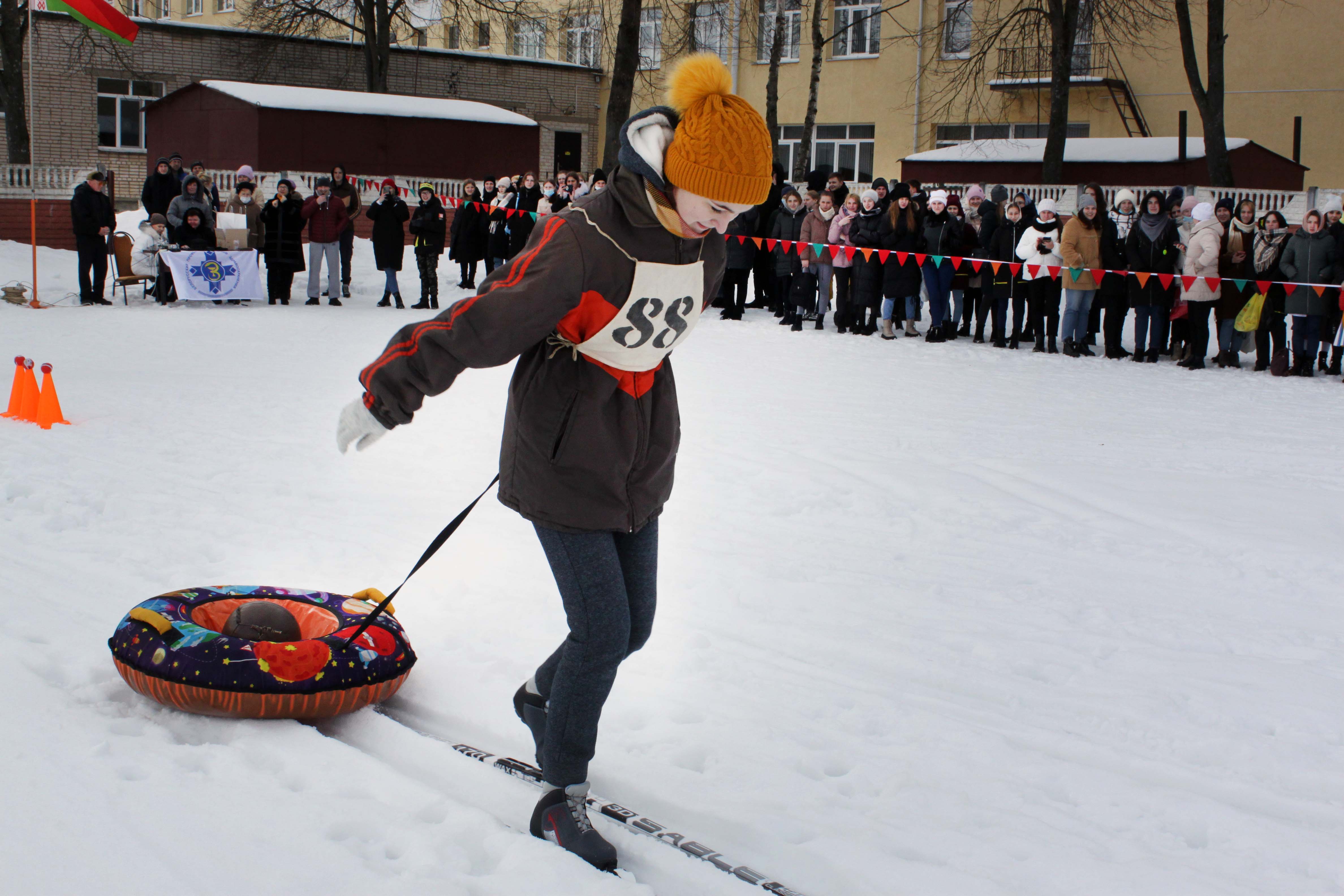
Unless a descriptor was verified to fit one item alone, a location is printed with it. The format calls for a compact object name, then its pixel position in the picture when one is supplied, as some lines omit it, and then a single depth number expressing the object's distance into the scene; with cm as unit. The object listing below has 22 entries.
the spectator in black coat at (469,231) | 1800
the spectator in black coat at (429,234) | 1628
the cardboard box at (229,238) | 1641
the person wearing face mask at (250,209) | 1658
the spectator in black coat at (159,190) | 1691
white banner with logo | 1572
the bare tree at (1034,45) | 2178
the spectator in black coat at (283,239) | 1633
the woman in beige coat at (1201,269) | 1216
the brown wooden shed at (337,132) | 2680
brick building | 3108
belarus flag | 1514
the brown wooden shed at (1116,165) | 2427
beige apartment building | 2675
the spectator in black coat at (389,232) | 1662
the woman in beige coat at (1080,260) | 1279
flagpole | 1486
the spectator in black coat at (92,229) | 1514
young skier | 271
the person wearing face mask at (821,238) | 1472
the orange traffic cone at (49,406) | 787
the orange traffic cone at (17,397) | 801
